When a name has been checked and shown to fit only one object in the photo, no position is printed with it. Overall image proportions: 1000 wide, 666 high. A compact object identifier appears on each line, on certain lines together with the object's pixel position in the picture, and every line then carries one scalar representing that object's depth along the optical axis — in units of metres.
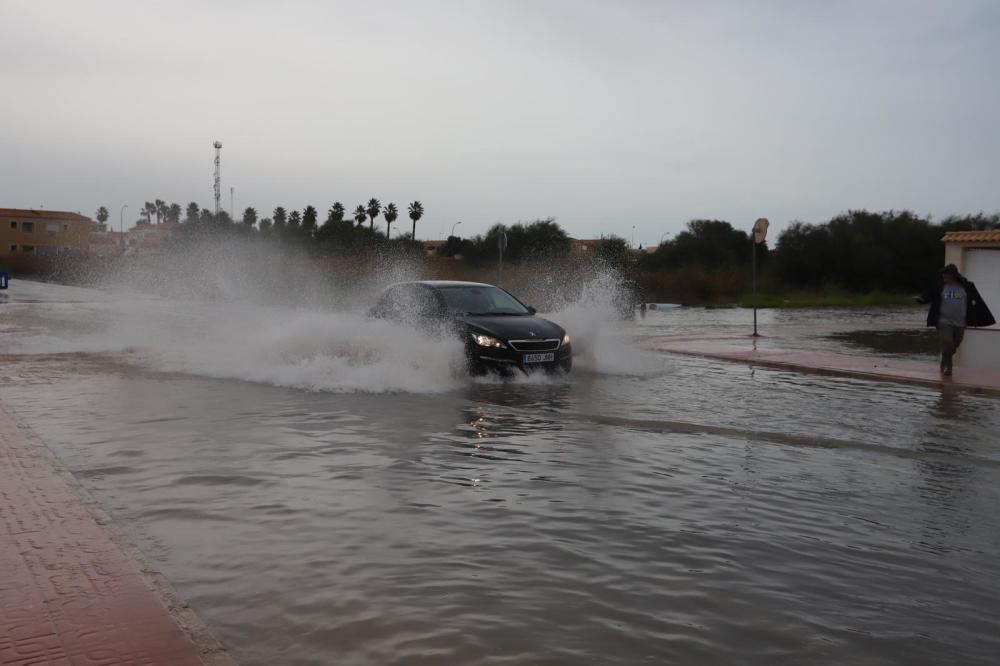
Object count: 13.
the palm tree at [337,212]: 104.09
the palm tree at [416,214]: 108.00
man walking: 14.84
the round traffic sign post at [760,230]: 22.68
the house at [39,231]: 125.81
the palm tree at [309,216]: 105.68
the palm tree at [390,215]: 109.69
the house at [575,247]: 73.85
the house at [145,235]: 136.91
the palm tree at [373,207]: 109.69
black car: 13.04
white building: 20.05
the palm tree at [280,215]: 132.12
